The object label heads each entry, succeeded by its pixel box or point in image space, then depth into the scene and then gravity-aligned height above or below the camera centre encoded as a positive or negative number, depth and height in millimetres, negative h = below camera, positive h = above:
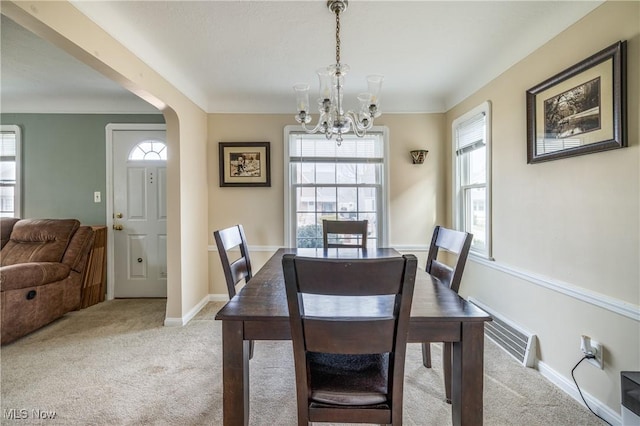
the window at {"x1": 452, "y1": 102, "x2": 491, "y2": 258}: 2537 +356
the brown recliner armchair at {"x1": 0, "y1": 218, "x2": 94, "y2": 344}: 2301 -518
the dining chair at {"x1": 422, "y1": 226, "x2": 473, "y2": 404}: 1518 -320
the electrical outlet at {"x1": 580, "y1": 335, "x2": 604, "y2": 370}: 1509 -774
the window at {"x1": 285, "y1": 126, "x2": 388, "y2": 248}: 3371 +337
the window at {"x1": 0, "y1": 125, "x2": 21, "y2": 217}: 3328 +539
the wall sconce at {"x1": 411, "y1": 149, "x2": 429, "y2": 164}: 3273 +658
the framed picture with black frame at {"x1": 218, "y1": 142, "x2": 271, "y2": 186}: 3338 +627
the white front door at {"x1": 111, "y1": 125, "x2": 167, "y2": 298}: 3389 +39
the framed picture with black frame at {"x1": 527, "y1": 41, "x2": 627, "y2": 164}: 1400 +586
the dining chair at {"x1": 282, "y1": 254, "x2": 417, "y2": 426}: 836 -412
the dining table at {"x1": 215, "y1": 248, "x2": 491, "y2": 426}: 1047 -487
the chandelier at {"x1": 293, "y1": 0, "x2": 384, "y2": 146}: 1684 +695
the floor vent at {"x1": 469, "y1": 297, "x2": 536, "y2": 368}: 1961 -989
